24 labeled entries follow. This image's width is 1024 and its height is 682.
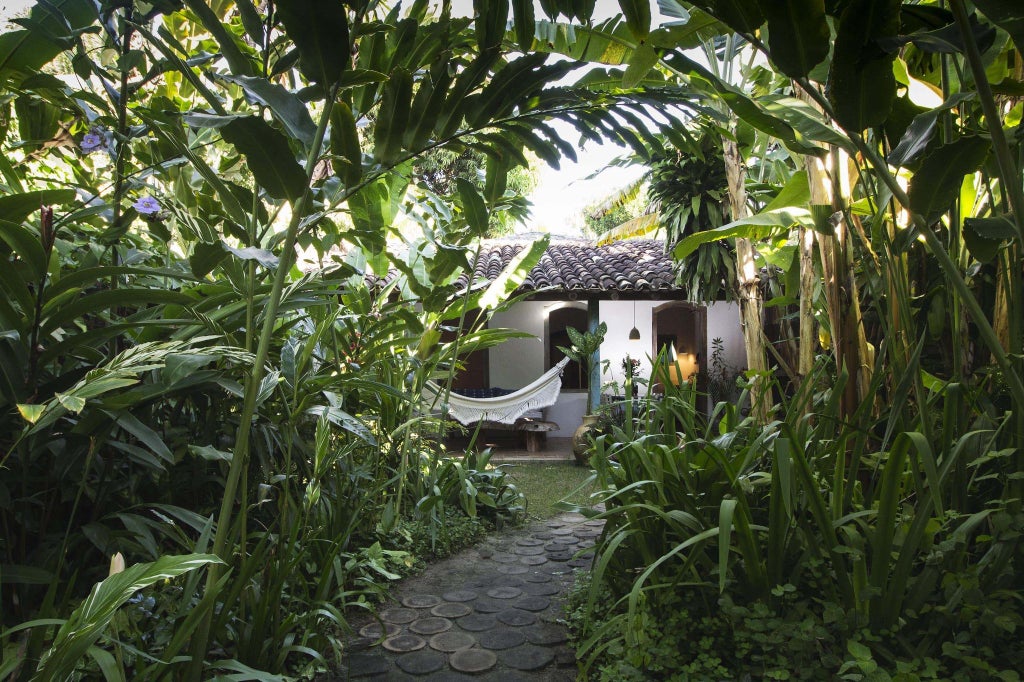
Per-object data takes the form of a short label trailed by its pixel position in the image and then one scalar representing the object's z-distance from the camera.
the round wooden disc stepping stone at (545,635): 1.80
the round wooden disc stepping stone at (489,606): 2.06
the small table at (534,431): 6.66
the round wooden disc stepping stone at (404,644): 1.75
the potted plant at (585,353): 5.71
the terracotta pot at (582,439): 5.64
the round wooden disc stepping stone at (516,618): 1.95
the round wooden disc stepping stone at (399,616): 1.97
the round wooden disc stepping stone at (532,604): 2.08
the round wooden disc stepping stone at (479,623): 1.92
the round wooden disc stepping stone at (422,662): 1.62
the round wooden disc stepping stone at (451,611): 2.02
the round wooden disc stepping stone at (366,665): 1.60
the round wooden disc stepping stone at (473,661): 1.64
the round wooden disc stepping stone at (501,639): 1.78
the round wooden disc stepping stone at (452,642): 1.77
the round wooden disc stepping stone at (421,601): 2.10
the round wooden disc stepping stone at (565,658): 1.66
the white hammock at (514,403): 6.14
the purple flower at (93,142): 1.37
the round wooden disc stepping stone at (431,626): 1.89
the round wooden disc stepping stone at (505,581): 2.33
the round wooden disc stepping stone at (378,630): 1.86
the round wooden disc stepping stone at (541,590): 2.22
